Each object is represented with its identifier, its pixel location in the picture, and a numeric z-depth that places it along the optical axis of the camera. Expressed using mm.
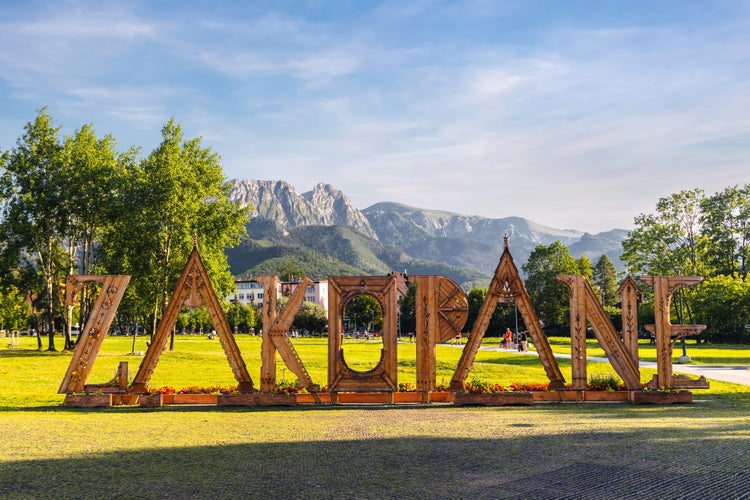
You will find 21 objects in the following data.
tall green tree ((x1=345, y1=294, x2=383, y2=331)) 120712
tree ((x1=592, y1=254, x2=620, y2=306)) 123188
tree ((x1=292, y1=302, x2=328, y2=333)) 124188
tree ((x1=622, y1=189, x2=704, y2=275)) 69438
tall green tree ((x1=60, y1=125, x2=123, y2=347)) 48719
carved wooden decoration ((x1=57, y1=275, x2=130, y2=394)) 17859
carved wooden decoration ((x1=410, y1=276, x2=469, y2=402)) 18312
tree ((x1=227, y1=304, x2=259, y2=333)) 140125
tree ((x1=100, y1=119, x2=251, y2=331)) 48469
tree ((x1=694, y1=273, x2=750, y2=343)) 64188
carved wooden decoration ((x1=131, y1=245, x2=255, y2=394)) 18062
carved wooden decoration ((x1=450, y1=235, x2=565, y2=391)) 18531
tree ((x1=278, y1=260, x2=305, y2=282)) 178375
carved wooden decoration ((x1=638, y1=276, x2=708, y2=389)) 18422
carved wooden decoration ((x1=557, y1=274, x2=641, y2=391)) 18422
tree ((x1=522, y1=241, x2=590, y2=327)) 90125
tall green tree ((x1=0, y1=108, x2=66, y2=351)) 48062
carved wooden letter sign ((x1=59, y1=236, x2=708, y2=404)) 17969
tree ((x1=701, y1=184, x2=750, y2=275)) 81125
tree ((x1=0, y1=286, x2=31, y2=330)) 87319
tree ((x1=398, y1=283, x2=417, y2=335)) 112244
